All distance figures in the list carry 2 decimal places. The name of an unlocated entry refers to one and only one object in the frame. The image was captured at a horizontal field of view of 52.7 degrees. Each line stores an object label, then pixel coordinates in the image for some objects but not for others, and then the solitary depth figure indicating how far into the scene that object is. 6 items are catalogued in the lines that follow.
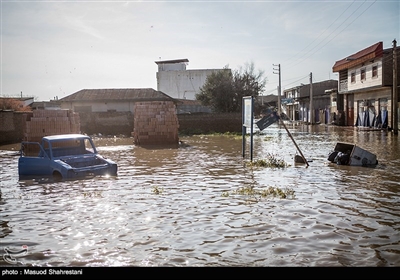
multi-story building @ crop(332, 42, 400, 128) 32.50
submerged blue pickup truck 11.32
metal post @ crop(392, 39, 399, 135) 27.33
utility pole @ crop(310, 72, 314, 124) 47.30
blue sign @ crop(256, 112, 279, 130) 13.91
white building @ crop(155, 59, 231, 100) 64.56
